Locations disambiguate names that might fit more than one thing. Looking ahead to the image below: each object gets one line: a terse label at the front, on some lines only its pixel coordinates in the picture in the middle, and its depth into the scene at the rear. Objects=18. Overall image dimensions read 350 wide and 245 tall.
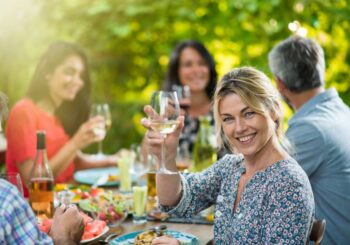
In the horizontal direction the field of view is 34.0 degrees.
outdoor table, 2.18
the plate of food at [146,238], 1.94
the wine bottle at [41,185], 2.31
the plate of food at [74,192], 2.40
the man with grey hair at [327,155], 2.46
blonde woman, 1.81
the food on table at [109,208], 2.27
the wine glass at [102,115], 3.02
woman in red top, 3.01
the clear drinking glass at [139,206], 2.36
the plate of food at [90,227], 1.99
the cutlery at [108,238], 2.06
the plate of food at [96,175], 3.02
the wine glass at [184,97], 3.51
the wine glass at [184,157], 3.06
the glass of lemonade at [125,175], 2.86
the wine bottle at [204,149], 2.88
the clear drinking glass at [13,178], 1.79
